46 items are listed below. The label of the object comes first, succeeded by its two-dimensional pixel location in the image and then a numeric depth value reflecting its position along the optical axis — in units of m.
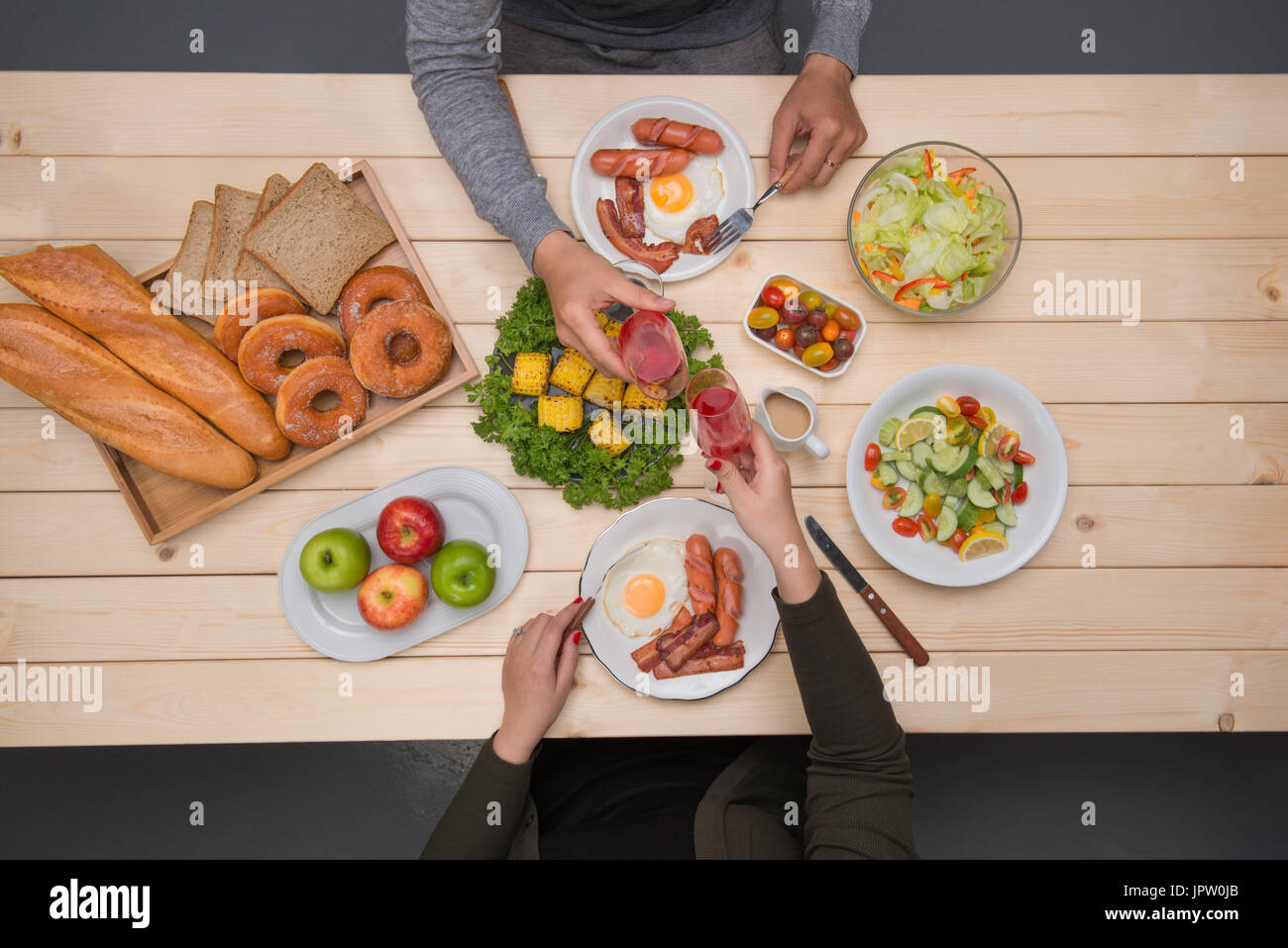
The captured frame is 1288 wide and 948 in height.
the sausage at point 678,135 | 1.63
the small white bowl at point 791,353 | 1.60
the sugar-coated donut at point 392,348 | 1.54
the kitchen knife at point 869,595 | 1.58
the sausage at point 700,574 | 1.56
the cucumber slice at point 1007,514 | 1.56
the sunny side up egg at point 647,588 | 1.58
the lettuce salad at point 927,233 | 1.54
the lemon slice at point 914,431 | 1.55
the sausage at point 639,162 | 1.63
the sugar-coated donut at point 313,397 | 1.52
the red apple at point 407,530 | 1.55
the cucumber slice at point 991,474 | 1.54
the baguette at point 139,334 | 1.53
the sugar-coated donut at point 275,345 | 1.54
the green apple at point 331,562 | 1.53
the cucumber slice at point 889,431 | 1.57
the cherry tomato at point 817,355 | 1.56
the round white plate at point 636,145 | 1.63
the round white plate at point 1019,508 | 1.55
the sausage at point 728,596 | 1.55
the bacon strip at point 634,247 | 1.63
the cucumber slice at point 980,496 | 1.55
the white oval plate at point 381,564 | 1.59
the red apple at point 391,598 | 1.55
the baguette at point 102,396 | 1.50
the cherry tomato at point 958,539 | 1.56
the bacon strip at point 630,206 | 1.65
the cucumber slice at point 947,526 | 1.55
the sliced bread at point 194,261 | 1.60
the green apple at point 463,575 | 1.53
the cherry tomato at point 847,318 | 1.60
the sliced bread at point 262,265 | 1.61
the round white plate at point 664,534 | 1.55
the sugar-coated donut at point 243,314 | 1.57
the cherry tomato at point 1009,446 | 1.54
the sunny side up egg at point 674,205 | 1.66
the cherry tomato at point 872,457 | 1.57
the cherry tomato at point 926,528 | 1.57
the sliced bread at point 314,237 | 1.59
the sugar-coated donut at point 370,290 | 1.61
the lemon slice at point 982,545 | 1.54
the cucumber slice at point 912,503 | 1.56
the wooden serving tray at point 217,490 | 1.56
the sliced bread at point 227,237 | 1.60
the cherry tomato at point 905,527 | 1.58
